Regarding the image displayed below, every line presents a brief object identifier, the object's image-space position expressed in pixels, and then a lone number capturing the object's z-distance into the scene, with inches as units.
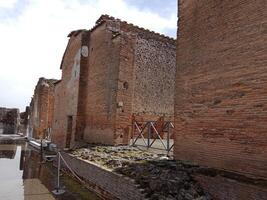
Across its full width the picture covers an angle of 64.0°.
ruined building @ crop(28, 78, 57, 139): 779.4
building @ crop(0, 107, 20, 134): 1182.9
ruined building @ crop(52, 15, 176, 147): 352.2
